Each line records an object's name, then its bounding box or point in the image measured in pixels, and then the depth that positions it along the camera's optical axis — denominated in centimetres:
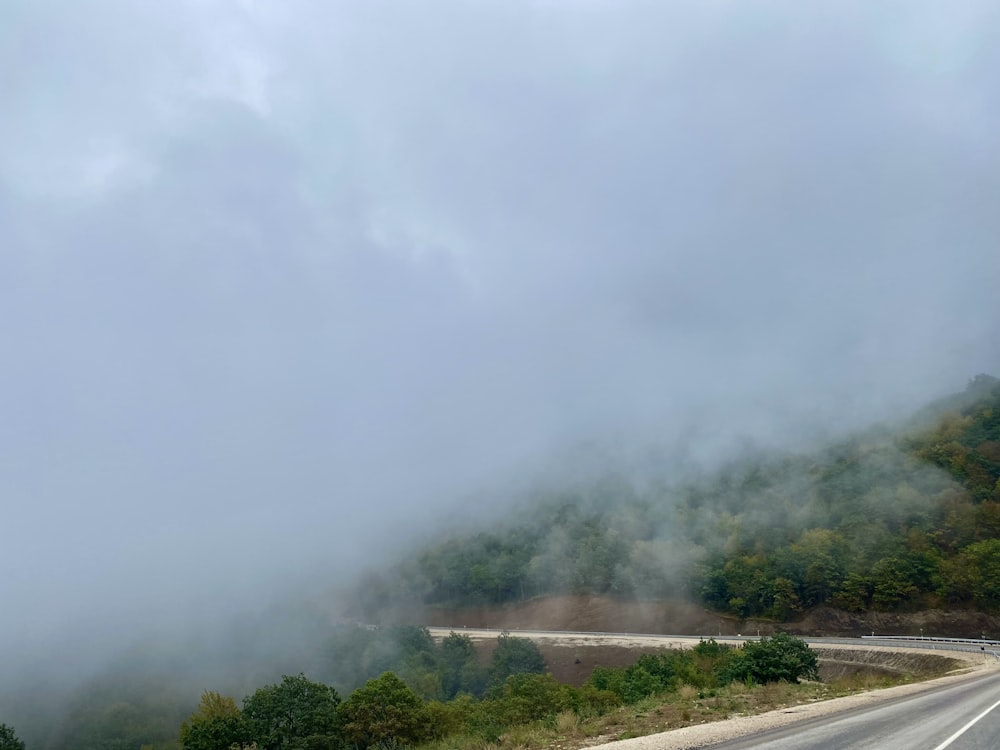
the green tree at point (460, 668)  13262
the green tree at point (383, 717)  6350
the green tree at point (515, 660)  12787
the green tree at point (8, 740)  9318
